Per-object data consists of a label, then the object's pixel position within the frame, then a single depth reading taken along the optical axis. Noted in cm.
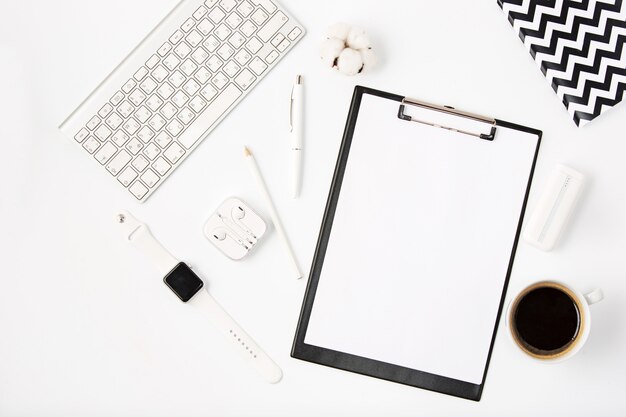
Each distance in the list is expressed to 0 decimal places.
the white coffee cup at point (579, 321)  65
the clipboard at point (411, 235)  71
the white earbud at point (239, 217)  70
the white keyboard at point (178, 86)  71
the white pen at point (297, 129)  70
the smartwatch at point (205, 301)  71
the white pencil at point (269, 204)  71
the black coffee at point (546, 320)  67
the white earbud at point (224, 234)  71
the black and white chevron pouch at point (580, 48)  71
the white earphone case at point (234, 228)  70
